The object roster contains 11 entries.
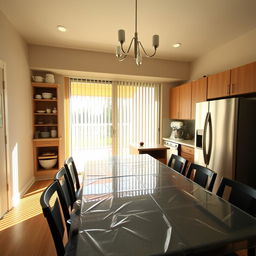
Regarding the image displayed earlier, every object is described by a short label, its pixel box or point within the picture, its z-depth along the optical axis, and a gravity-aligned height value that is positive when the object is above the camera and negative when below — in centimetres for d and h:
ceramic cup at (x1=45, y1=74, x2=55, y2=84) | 340 +82
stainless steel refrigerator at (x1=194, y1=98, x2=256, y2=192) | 221 -28
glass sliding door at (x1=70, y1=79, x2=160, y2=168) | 387 +4
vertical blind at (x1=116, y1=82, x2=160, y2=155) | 413 +12
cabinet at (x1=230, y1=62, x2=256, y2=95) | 230 +60
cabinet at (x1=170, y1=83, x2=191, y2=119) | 365 +41
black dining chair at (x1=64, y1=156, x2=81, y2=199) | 176 -64
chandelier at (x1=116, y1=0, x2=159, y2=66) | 154 +74
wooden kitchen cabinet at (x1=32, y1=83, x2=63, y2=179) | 344 -27
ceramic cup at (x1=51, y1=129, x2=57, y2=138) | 359 -35
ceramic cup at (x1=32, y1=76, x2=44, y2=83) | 338 +81
